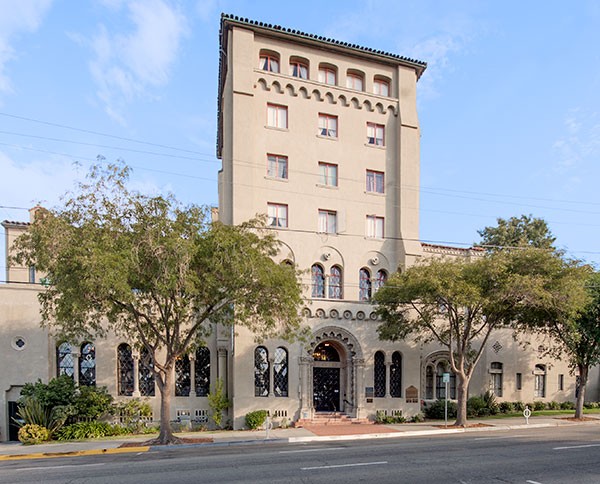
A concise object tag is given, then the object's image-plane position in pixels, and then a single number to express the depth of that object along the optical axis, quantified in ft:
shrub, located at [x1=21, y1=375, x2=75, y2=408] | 67.10
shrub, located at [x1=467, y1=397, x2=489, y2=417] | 88.99
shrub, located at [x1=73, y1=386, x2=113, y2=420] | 69.31
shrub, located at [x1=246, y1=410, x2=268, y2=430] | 74.08
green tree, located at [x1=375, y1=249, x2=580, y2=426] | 68.85
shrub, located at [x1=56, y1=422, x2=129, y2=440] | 65.92
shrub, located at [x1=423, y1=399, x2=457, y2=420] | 86.48
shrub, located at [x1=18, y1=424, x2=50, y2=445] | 62.85
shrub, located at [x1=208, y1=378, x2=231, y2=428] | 75.05
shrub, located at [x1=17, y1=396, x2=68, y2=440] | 65.62
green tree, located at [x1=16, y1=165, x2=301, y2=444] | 51.24
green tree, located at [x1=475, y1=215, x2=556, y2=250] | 138.92
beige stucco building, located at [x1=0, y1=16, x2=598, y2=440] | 76.64
